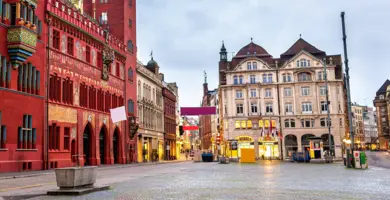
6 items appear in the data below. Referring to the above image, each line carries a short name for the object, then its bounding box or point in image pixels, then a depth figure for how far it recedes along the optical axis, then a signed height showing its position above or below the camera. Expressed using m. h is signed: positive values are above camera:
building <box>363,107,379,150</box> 194.30 -1.48
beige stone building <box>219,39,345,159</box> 81.12 +8.29
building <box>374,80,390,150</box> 154.34 +9.94
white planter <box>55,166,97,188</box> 13.96 -0.90
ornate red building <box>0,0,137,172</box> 32.84 +6.24
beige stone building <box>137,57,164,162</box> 62.78 +5.51
